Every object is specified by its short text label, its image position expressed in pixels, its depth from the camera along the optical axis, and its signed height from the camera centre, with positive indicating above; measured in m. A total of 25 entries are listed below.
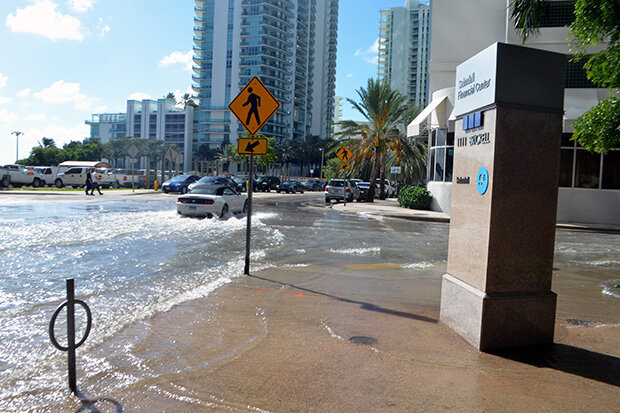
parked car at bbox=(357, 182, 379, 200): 39.58 -0.48
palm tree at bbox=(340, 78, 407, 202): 36.41 +4.39
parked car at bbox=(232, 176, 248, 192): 47.43 -0.36
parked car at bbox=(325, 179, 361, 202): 36.88 -0.63
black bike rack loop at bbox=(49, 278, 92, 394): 3.97 -1.28
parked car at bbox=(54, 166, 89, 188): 43.53 -0.52
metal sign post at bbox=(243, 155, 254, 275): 8.76 -1.01
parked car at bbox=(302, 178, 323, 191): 66.06 -0.44
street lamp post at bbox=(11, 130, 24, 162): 79.94 +5.72
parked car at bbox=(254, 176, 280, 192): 53.62 -0.45
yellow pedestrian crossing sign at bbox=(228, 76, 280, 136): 8.55 +1.26
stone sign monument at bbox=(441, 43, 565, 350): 5.12 -0.08
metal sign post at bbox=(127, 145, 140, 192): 38.30 +1.89
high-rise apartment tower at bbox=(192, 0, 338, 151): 128.75 +31.66
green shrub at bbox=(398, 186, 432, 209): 29.17 -0.73
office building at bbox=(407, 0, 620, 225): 24.39 +4.29
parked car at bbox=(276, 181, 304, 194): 54.09 -0.67
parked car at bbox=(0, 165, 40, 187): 38.44 -0.51
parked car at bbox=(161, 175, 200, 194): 38.59 -0.69
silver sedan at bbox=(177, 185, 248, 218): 18.61 -0.92
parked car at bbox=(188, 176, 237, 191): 36.97 -0.18
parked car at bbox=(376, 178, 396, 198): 50.47 -0.63
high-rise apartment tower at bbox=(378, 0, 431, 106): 173.88 +48.52
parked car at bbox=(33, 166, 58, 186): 43.47 -0.31
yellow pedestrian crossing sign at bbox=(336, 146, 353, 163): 28.29 +1.57
